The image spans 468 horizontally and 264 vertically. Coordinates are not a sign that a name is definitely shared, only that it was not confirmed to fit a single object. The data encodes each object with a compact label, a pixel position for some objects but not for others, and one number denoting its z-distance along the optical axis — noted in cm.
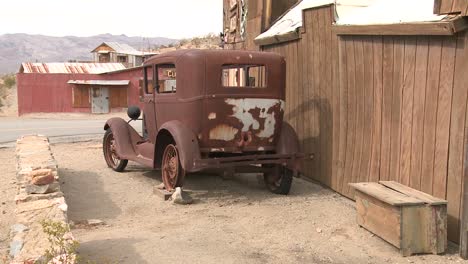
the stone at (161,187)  782
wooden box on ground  489
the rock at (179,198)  713
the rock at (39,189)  602
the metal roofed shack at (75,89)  3341
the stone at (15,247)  400
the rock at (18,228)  451
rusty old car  701
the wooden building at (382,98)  514
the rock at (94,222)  618
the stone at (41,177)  608
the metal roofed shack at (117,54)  5859
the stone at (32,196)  568
